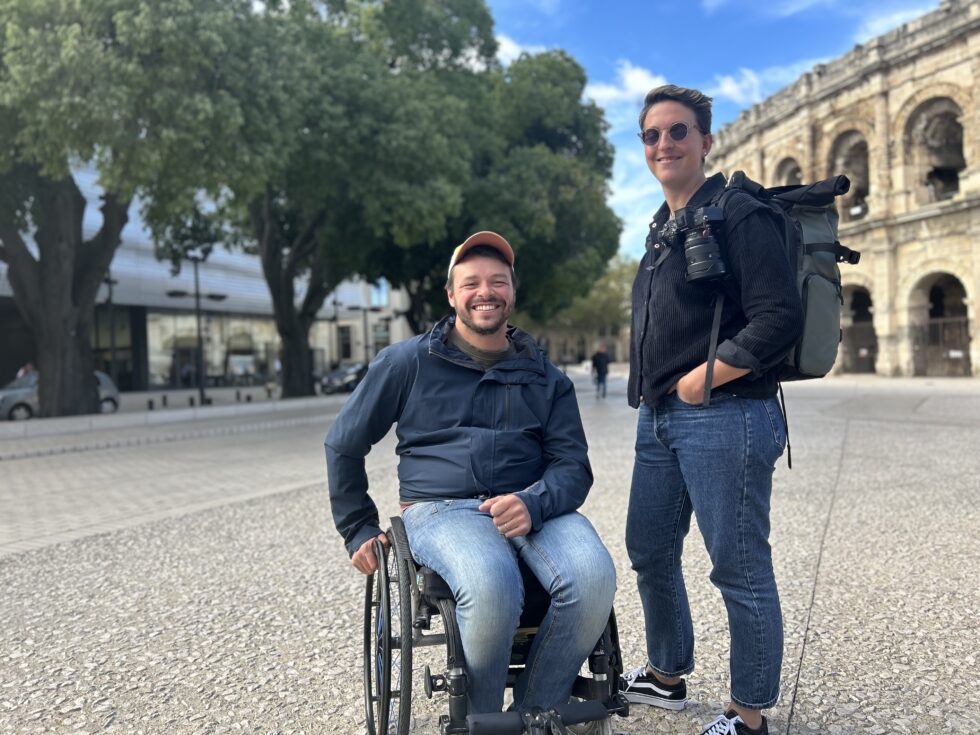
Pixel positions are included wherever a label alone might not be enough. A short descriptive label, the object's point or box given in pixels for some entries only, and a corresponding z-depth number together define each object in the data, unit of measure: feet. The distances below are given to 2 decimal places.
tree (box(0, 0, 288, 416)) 41.93
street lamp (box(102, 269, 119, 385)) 117.04
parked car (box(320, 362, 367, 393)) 112.57
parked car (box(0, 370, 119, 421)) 71.00
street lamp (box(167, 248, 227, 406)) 81.97
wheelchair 7.07
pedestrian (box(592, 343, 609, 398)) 83.71
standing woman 7.64
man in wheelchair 7.59
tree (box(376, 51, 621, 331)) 82.58
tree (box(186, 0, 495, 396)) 60.59
